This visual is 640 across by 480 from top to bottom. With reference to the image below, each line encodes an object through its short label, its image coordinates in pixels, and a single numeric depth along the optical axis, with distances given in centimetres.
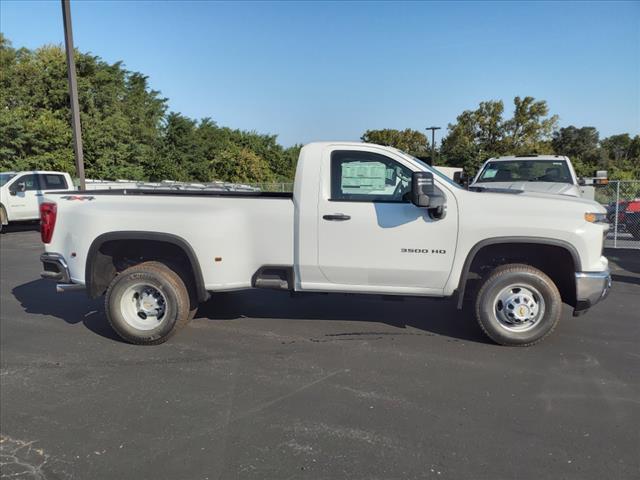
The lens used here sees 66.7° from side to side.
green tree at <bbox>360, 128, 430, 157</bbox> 6322
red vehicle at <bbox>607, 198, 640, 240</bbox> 1146
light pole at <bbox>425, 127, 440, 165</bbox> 4625
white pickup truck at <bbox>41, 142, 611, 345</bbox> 458
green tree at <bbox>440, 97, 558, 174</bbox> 4506
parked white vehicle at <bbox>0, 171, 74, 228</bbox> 1516
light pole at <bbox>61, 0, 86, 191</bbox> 1199
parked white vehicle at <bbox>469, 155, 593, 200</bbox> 977
